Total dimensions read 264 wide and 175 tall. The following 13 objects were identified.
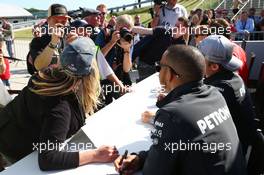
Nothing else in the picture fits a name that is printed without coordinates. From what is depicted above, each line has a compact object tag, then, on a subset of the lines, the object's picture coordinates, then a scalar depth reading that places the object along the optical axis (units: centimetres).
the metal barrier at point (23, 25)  2779
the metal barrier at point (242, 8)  1304
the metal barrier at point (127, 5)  2908
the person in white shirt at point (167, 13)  490
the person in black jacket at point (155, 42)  430
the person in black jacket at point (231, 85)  209
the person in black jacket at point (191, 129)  141
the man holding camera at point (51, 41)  294
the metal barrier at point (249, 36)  835
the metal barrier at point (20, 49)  1234
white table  175
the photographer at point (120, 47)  347
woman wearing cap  170
